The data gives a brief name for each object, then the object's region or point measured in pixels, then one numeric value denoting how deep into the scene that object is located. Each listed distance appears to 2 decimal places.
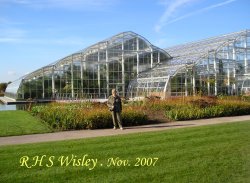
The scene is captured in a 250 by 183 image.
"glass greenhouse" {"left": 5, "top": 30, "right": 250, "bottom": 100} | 34.59
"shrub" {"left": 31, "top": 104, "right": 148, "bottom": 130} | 14.16
